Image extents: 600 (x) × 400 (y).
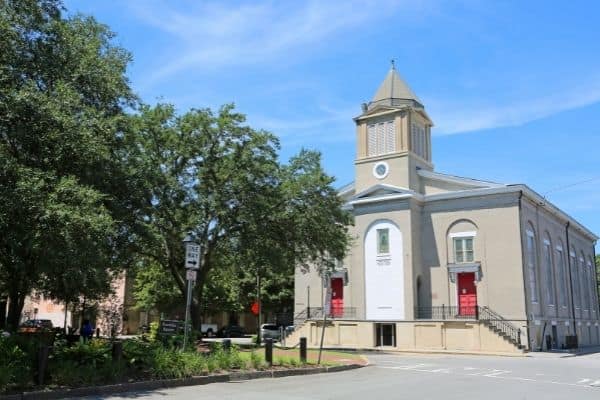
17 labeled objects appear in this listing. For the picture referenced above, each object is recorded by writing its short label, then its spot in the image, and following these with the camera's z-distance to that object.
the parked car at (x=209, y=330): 60.00
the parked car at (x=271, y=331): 45.69
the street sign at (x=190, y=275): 16.34
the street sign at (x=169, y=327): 17.19
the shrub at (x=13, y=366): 11.06
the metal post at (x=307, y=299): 43.06
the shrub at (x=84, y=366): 12.25
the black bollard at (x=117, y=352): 13.72
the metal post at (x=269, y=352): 17.89
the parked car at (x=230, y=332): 61.31
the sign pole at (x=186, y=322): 15.80
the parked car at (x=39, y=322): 47.51
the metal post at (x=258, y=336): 38.89
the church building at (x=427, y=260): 36.91
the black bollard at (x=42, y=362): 11.83
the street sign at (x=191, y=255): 16.32
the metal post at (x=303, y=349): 19.50
